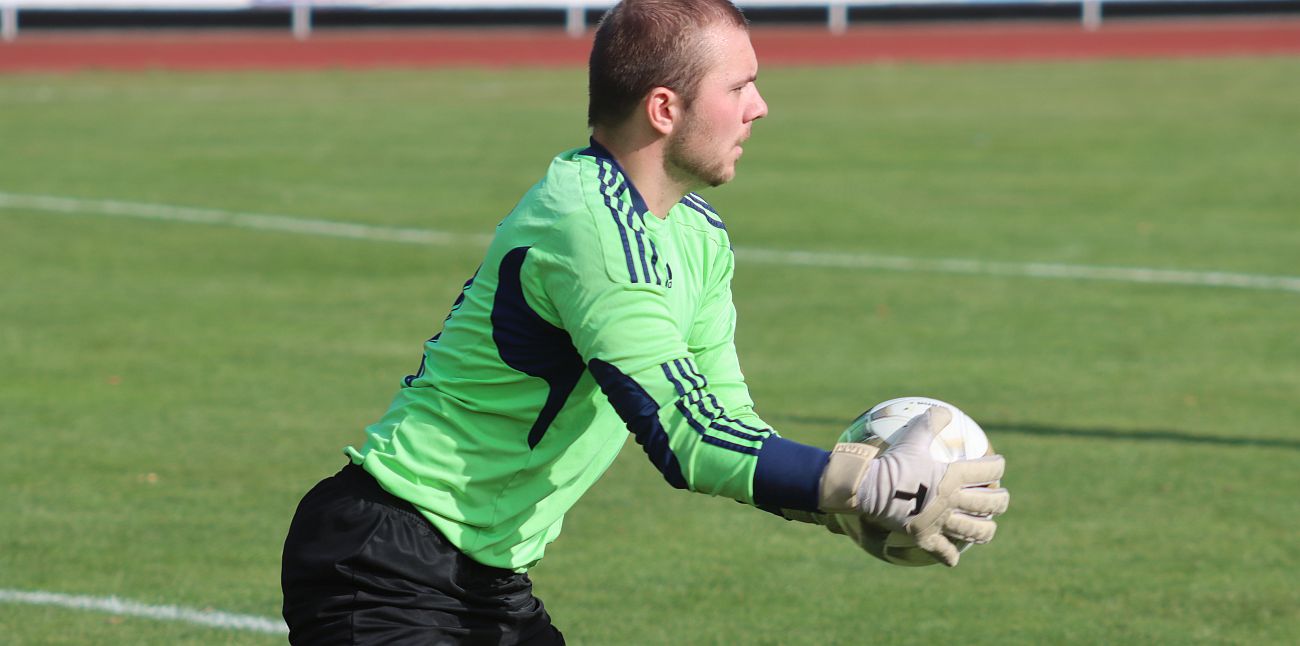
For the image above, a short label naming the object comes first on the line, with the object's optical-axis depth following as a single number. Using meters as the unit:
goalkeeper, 6.60
